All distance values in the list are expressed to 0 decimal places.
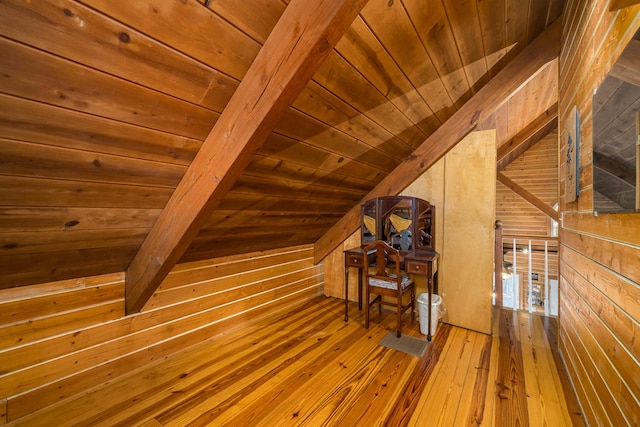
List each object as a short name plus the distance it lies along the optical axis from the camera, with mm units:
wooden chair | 2459
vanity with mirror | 2697
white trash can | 2494
